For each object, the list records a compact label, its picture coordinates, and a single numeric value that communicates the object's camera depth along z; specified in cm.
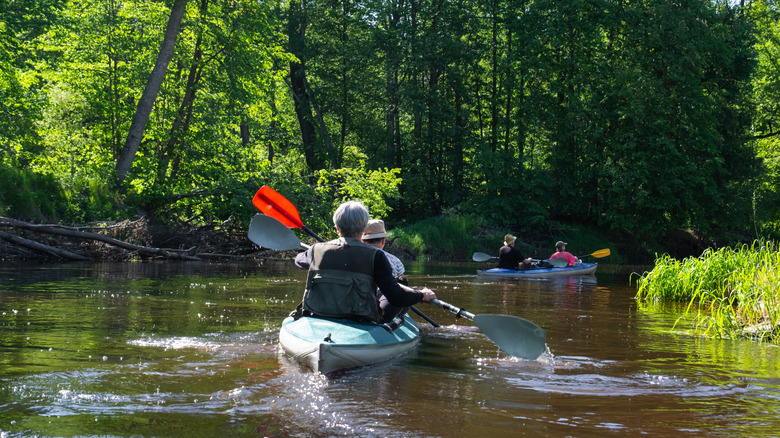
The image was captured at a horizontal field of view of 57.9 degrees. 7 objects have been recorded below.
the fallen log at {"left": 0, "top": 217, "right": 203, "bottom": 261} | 1427
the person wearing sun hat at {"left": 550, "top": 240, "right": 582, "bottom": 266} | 1689
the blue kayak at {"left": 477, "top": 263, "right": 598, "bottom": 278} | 1563
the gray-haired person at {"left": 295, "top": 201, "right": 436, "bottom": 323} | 549
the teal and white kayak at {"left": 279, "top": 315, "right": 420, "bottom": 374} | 504
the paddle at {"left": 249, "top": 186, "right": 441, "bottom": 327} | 743
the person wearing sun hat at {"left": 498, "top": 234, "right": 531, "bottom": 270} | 1617
